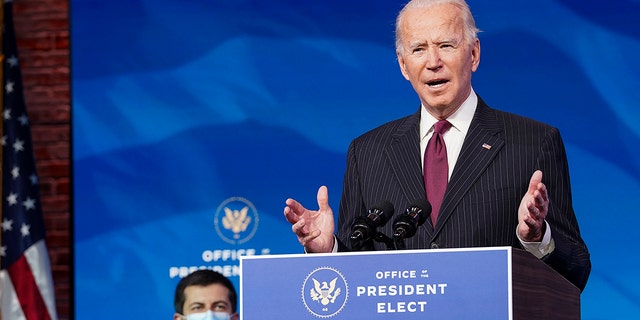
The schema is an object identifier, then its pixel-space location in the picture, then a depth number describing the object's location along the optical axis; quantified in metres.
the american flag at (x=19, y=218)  10.83
